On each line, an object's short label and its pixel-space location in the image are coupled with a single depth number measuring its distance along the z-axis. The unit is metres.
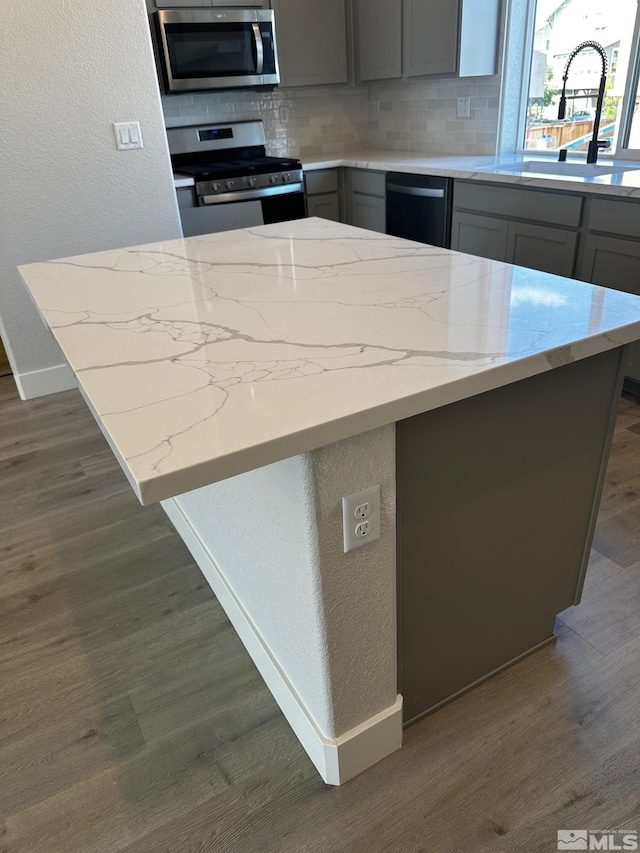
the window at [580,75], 3.04
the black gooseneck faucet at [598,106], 2.93
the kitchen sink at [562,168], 3.04
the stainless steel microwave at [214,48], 3.43
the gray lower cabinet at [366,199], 3.84
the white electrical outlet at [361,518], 1.05
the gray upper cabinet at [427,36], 3.36
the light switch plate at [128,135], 2.97
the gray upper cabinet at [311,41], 3.87
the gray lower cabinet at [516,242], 2.79
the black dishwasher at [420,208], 3.37
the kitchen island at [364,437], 0.92
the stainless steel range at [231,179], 3.54
